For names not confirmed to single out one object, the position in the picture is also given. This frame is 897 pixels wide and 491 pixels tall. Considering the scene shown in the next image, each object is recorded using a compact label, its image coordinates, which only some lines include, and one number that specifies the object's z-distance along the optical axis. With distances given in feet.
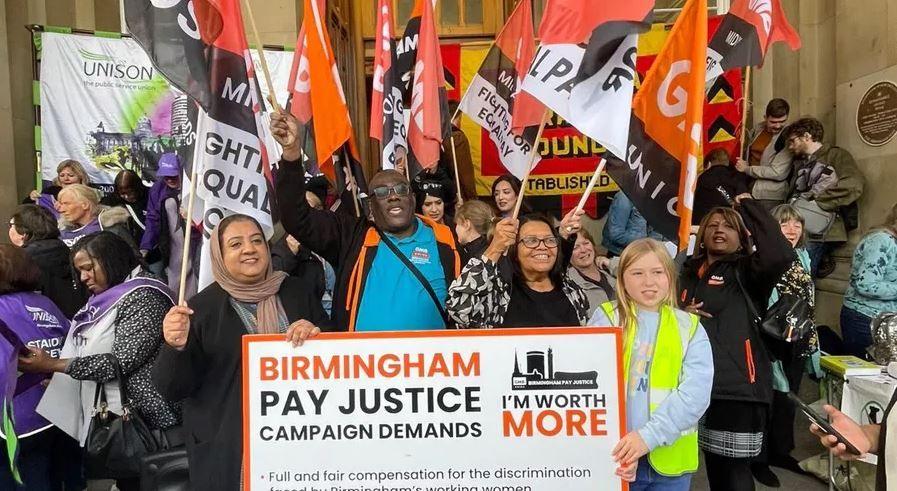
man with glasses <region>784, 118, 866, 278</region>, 20.95
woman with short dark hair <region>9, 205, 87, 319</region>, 14.30
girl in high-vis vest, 8.27
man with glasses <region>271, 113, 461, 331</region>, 9.75
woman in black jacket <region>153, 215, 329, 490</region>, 8.35
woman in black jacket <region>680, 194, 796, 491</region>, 11.16
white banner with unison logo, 25.53
